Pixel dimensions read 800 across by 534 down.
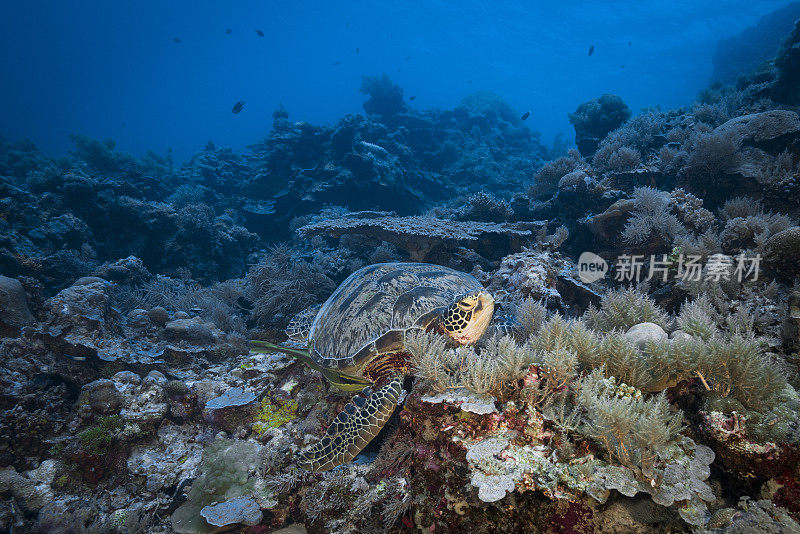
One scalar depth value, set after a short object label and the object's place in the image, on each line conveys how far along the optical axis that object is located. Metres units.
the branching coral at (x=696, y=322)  2.40
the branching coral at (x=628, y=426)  1.60
